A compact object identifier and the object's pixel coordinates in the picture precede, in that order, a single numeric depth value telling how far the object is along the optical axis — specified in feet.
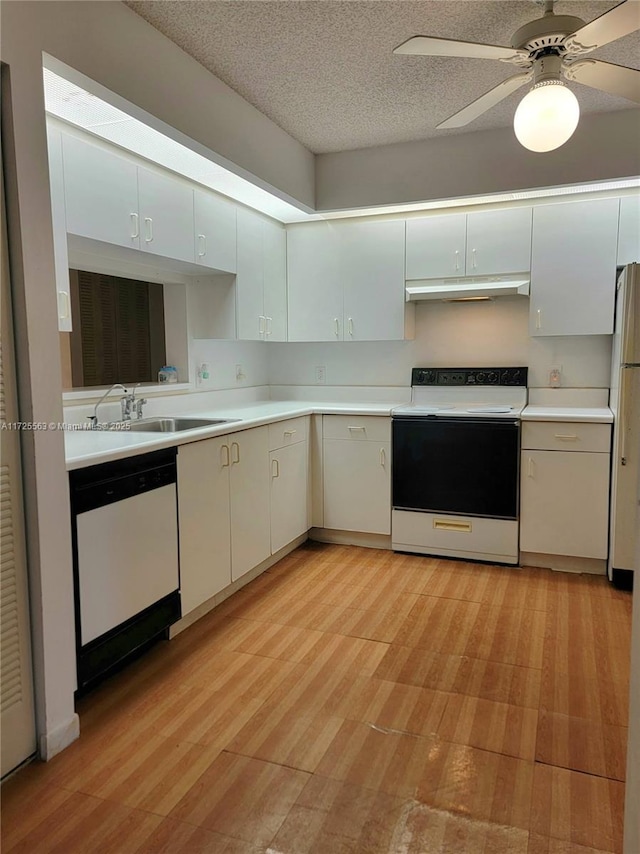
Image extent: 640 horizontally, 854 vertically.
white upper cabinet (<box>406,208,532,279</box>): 12.39
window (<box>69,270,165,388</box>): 10.07
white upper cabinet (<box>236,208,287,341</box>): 12.50
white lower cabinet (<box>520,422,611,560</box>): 11.08
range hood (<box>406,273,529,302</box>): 12.42
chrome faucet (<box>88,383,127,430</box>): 9.77
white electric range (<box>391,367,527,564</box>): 11.64
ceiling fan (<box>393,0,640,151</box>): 6.09
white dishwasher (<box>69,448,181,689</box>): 6.87
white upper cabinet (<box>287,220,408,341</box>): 13.43
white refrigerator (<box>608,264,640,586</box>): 9.99
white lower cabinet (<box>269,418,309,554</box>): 11.65
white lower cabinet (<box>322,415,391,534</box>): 12.69
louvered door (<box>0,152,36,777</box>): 5.80
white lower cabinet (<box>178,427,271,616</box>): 8.87
